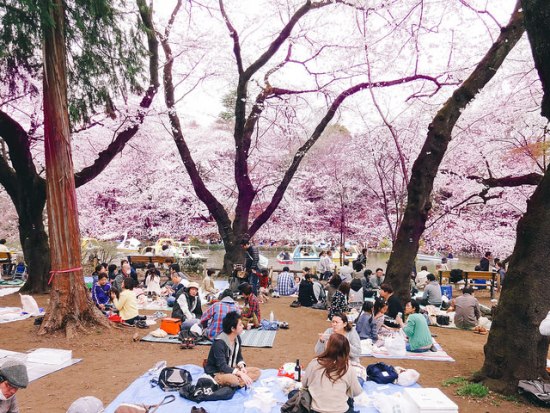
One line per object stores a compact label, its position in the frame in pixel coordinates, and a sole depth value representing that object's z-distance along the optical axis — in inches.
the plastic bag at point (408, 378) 219.9
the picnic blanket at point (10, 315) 344.3
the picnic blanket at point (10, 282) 529.7
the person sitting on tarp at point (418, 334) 285.1
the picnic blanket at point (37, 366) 223.9
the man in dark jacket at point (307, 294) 448.1
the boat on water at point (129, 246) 848.9
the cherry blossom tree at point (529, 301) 205.5
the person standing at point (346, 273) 516.2
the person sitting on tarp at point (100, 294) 365.4
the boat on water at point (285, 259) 772.6
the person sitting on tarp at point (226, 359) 201.9
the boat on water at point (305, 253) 780.6
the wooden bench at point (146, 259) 611.8
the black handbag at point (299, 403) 156.4
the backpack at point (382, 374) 220.8
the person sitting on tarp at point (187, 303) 320.2
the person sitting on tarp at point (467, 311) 370.3
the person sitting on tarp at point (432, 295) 435.5
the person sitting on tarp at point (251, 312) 340.6
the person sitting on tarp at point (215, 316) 281.9
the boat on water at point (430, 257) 921.5
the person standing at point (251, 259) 488.0
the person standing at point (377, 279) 506.9
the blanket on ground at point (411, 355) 276.3
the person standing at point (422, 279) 545.0
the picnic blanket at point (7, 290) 460.3
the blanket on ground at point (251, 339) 297.3
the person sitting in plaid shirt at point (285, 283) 517.0
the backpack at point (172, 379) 205.0
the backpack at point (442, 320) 388.5
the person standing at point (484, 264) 602.2
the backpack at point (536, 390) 193.6
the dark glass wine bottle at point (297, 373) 215.3
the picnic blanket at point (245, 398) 186.5
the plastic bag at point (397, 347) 280.4
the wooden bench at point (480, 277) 542.0
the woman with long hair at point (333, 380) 150.4
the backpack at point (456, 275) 510.2
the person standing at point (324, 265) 627.6
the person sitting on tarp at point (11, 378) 118.5
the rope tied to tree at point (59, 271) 301.5
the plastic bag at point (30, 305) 351.3
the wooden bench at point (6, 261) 589.6
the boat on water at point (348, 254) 797.9
